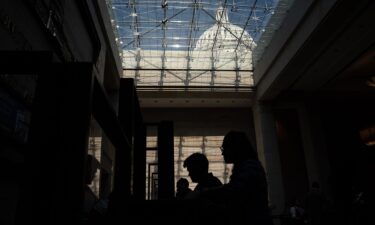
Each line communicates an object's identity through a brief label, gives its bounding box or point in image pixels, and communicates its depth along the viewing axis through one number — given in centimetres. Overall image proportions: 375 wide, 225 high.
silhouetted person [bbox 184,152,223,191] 259
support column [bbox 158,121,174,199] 301
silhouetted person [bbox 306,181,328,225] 1059
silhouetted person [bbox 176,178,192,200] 463
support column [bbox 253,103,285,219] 1755
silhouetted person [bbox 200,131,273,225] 183
